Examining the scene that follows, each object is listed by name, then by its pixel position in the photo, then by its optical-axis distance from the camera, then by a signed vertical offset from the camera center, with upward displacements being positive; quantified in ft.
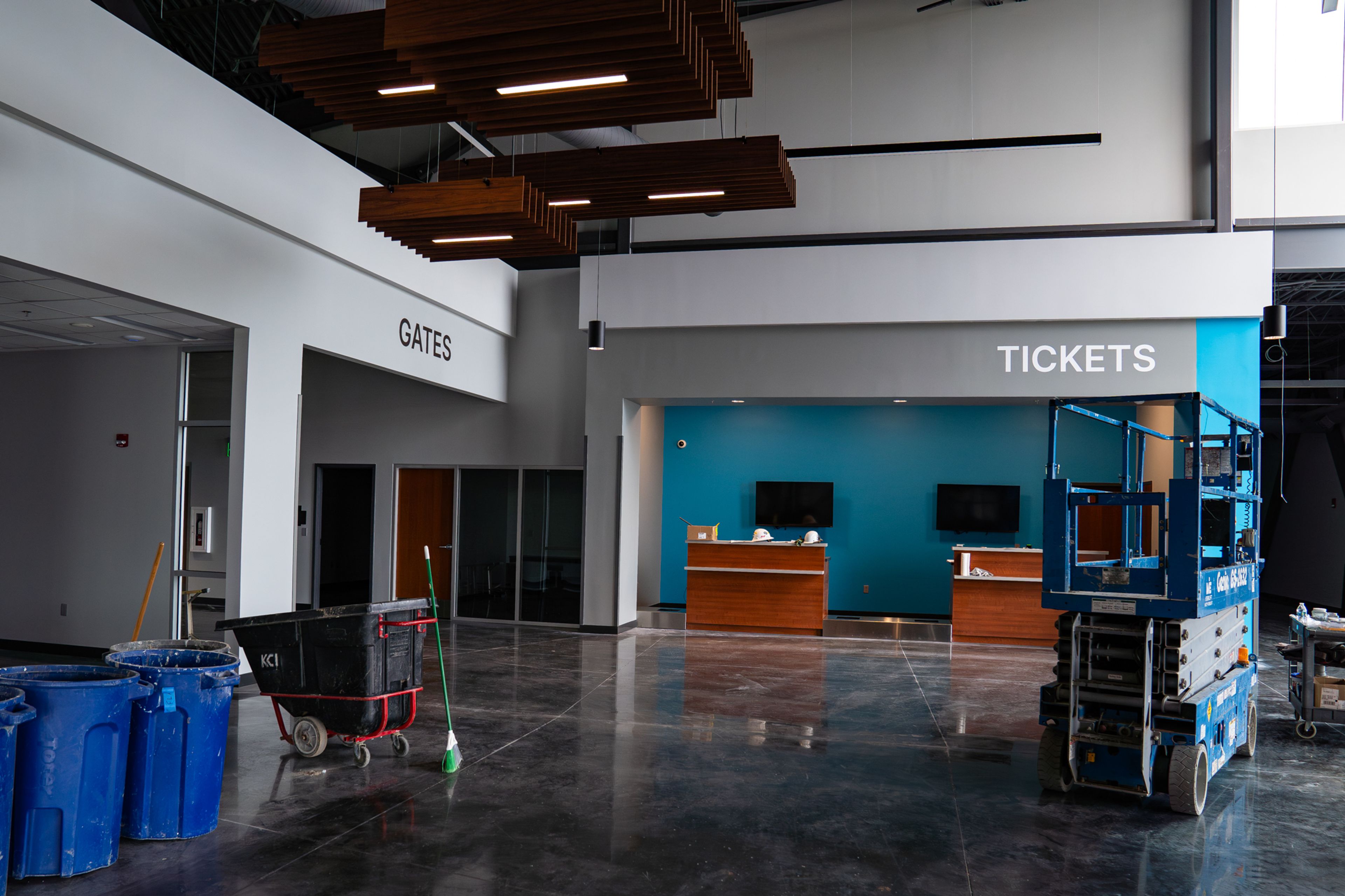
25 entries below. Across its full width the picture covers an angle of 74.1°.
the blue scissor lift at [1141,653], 14.70 -2.73
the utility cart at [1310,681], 19.74 -4.13
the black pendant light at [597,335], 30.83 +5.15
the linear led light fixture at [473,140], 29.35 +12.44
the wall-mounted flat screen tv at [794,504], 38.68 -0.73
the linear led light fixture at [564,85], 17.03 +7.70
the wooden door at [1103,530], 37.22 -1.50
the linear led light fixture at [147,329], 22.41 +3.76
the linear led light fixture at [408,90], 19.12 +8.42
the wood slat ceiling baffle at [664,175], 22.95 +8.34
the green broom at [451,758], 16.34 -5.17
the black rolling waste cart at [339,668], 16.39 -3.60
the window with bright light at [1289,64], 31.22 +15.40
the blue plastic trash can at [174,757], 12.53 -4.03
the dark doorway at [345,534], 40.19 -2.63
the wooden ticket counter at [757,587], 35.09 -4.01
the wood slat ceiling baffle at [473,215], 21.85 +6.75
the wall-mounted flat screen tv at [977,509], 37.06 -0.72
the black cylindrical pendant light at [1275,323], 25.99 +5.16
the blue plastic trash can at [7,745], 10.35 -3.23
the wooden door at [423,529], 38.55 -2.16
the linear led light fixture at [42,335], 24.26 +3.80
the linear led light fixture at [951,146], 28.76 +11.98
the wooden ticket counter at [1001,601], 33.24 -4.11
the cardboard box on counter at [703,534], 36.35 -1.98
